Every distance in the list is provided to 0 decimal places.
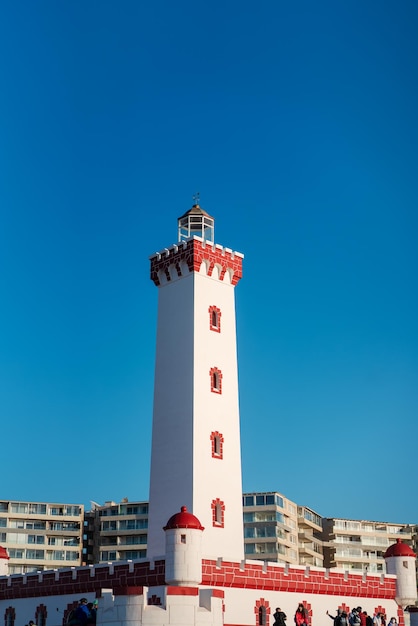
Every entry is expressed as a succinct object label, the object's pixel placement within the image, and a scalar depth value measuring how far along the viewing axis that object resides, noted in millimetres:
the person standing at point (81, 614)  31031
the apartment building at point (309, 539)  116438
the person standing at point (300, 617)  36000
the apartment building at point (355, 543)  123938
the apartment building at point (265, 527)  104000
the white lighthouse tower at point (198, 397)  46094
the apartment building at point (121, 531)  112625
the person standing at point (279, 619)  35031
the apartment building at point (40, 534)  114125
